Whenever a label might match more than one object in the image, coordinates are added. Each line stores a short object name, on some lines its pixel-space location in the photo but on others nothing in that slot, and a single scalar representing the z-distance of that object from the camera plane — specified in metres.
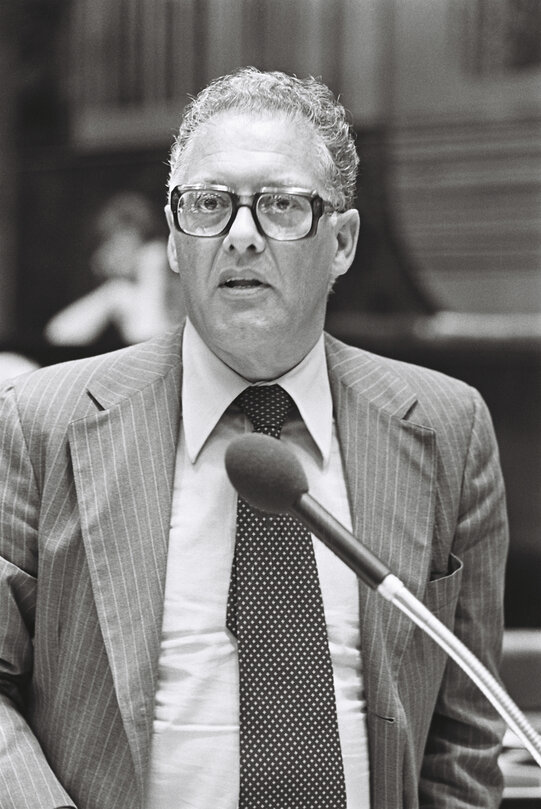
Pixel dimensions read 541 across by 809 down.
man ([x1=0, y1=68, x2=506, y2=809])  2.98
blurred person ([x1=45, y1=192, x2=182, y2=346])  5.64
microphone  2.71
